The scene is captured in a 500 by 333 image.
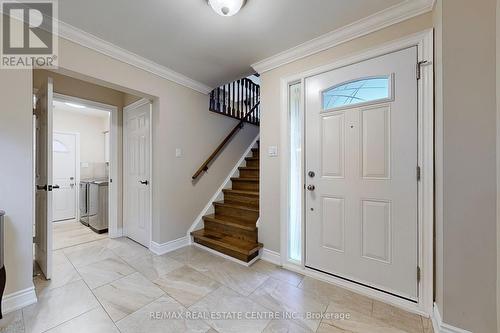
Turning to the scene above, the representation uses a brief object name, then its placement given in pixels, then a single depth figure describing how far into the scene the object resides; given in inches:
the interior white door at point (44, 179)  79.0
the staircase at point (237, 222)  97.4
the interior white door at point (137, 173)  113.0
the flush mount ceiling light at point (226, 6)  58.9
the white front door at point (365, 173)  64.1
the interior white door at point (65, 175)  163.6
